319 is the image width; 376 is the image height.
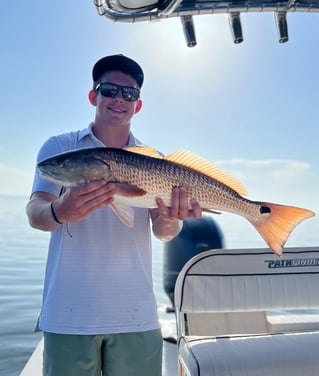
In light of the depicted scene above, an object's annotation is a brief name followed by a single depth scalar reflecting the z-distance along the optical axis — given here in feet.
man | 6.60
